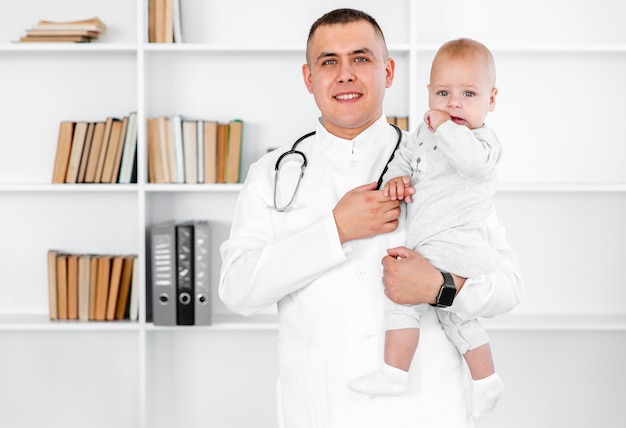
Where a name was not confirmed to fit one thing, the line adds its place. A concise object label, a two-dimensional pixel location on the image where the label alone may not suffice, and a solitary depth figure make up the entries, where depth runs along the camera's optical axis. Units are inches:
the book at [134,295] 127.1
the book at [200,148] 126.2
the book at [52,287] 127.2
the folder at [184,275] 123.3
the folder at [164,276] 123.1
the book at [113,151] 125.6
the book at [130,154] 124.9
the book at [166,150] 126.1
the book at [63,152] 126.5
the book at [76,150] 126.3
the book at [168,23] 124.1
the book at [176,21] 124.4
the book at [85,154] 126.2
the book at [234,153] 125.9
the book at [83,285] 126.3
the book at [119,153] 125.3
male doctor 67.1
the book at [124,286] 127.0
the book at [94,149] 125.9
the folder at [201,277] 123.7
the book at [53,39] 124.9
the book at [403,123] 123.3
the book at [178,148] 126.0
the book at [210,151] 126.0
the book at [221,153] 126.3
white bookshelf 131.4
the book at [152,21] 124.9
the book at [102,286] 126.3
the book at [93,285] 126.5
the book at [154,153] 126.1
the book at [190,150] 126.0
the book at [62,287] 126.8
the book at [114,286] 126.1
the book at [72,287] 126.6
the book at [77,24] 125.1
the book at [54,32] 124.6
